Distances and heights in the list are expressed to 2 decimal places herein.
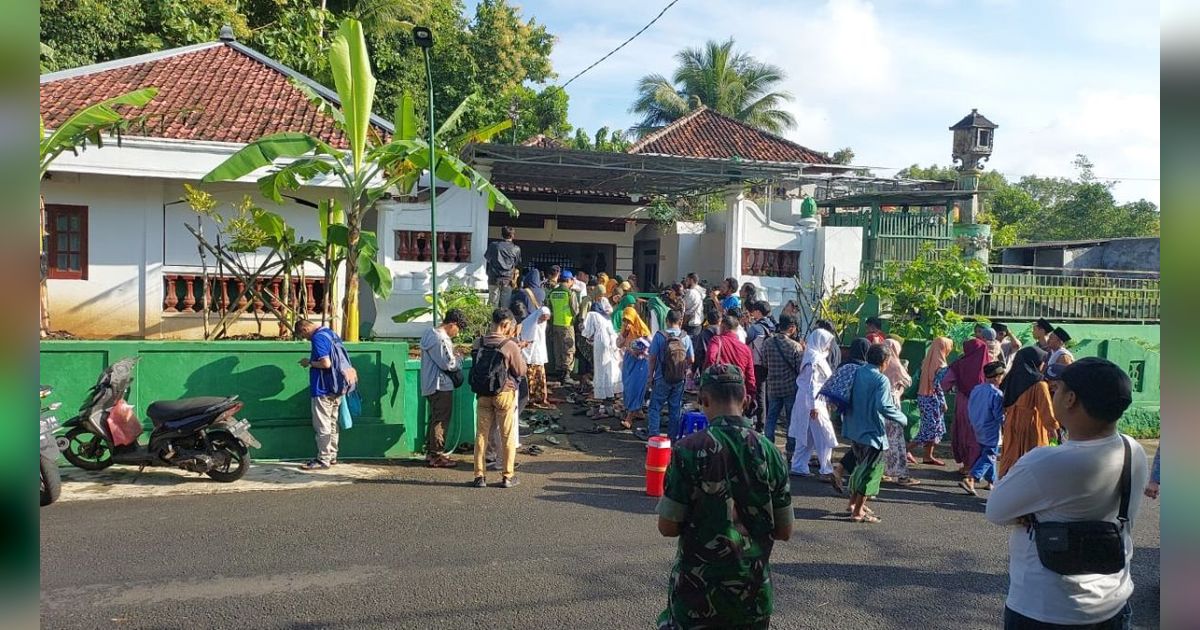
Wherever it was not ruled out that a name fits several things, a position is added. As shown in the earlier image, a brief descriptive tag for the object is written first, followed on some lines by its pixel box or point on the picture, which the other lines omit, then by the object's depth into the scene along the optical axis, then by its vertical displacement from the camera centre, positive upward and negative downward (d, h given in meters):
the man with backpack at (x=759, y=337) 10.34 -0.47
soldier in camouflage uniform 3.12 -0.88
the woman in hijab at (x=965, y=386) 8.66 -0.89
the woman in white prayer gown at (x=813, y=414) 8.30 -1.16
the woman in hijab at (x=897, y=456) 8.53 -1.61
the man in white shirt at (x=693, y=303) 13.31 -0.06
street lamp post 8.78 +2.76
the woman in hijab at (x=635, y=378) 10.56 -1.04
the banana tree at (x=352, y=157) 8.80 +1.54
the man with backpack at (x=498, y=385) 7.48 -0.81
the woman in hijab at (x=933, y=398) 9.46 -1.12
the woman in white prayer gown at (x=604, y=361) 11.50 -0.88
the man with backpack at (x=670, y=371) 9.28 -0.83
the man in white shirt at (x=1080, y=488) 2.82 -0.64
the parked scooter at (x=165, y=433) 7.40 -1.29
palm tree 33.91 +8.70
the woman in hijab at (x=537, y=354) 11.18 -0.79
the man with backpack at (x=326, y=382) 7.96 -0.86
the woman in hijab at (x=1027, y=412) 6.94 -0.92
